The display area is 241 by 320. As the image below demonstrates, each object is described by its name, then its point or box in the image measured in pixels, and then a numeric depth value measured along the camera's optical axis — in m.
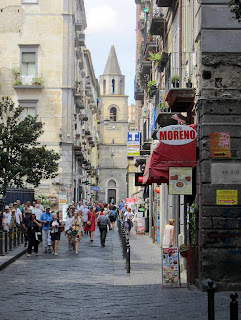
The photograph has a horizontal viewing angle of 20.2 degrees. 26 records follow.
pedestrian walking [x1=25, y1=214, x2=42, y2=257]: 22.07
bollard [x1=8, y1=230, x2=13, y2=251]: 23.19
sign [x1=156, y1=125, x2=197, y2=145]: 13.98
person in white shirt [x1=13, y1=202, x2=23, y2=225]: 27.41
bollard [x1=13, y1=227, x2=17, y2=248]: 24.82
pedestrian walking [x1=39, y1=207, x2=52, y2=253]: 23.27
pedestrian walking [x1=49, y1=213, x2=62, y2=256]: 22.37
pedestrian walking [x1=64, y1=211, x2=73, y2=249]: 23.92
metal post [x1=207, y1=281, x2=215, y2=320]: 6.98
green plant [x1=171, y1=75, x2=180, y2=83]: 18.42
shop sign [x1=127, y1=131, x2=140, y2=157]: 36.38
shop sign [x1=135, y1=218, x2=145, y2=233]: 35.84
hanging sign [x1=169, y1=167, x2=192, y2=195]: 14.17
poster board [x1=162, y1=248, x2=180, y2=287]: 13.62
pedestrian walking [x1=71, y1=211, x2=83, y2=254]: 22.92
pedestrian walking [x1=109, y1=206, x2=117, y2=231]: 40.38
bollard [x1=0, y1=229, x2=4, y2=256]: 20.71
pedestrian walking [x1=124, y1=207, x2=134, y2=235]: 33.53
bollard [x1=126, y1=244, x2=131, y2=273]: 16.20
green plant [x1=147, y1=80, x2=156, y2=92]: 28.94
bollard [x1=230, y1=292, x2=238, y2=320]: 6.52
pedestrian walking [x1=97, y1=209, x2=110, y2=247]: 26.47
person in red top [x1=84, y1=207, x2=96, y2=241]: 29.08
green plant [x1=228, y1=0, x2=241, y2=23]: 8.65
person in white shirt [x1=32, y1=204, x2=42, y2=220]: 24.61
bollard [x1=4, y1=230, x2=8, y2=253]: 21.55
